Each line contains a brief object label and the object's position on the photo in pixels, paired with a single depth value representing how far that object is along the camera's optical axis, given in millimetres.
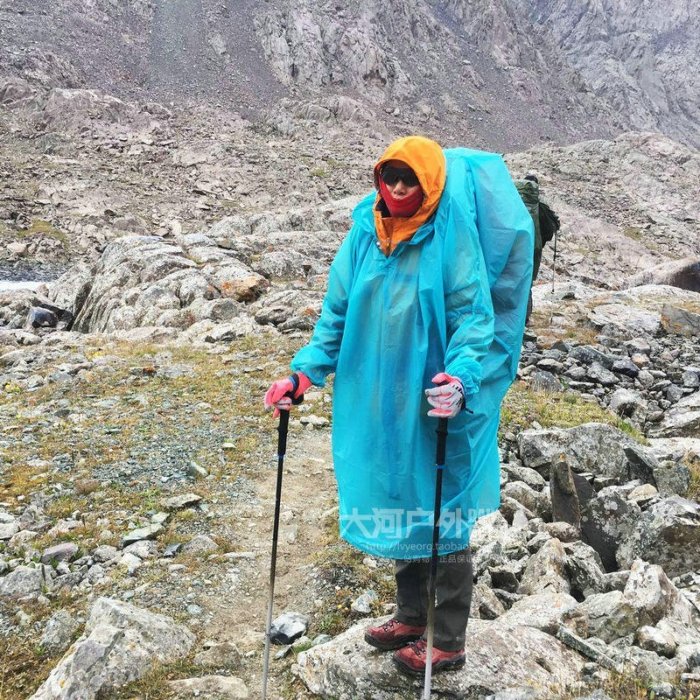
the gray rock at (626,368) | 12719
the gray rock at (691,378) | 12406
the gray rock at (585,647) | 3633
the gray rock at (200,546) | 5500
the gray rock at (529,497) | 6359
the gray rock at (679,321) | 16328
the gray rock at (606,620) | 4020
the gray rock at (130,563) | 5195
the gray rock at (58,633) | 4309
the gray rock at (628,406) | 10789
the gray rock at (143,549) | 5445
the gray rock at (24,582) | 4887
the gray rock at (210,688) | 3652
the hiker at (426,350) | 3051
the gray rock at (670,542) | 5363
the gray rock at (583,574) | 4909
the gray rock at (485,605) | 4402
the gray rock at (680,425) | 10023
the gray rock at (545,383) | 11062
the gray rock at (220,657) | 3979
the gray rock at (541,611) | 3977
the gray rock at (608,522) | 5758
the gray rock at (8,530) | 5691
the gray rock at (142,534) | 5648
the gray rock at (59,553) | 5332
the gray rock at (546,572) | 4766
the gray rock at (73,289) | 18734
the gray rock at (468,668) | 3430
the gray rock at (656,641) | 3736
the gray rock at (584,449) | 7180
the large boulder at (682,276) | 23781
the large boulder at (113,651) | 3576
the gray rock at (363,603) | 4543
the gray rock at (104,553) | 5391
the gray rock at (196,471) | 7032
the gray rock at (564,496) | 5930
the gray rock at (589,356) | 12883
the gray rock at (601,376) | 11961
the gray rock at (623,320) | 15547
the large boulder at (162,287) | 15653
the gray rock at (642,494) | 6438
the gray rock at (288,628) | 4266
